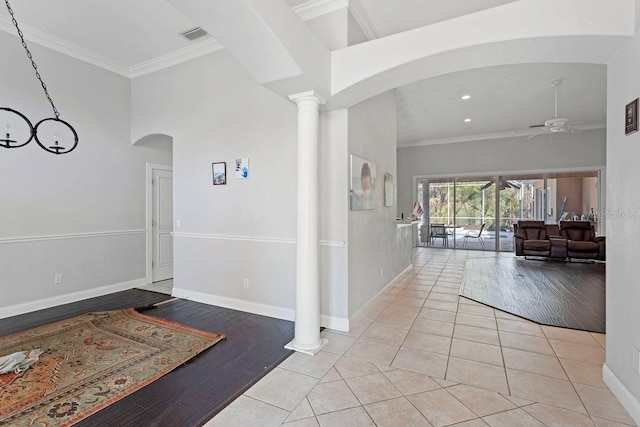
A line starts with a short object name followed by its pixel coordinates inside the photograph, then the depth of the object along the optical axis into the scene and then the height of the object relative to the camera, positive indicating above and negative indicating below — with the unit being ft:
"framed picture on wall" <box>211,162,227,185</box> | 13.37 +1.68
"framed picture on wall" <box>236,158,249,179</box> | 12.79 +1.80
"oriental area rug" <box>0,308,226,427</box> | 6.62 -4.14
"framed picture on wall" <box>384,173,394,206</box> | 15.42 +1.15
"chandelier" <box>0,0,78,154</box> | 12.41 +3.45
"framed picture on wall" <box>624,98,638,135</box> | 6.15 +1.93
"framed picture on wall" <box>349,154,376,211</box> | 11.21 +1.06
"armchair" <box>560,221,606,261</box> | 22.39 -2.20
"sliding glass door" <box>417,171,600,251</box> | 27.91 +0.70
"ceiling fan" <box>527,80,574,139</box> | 17.93 +5.22
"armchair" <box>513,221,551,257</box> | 24.02 -2.25
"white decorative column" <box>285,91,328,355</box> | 9.44 -0.48
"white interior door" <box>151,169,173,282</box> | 17.87 -0.82
